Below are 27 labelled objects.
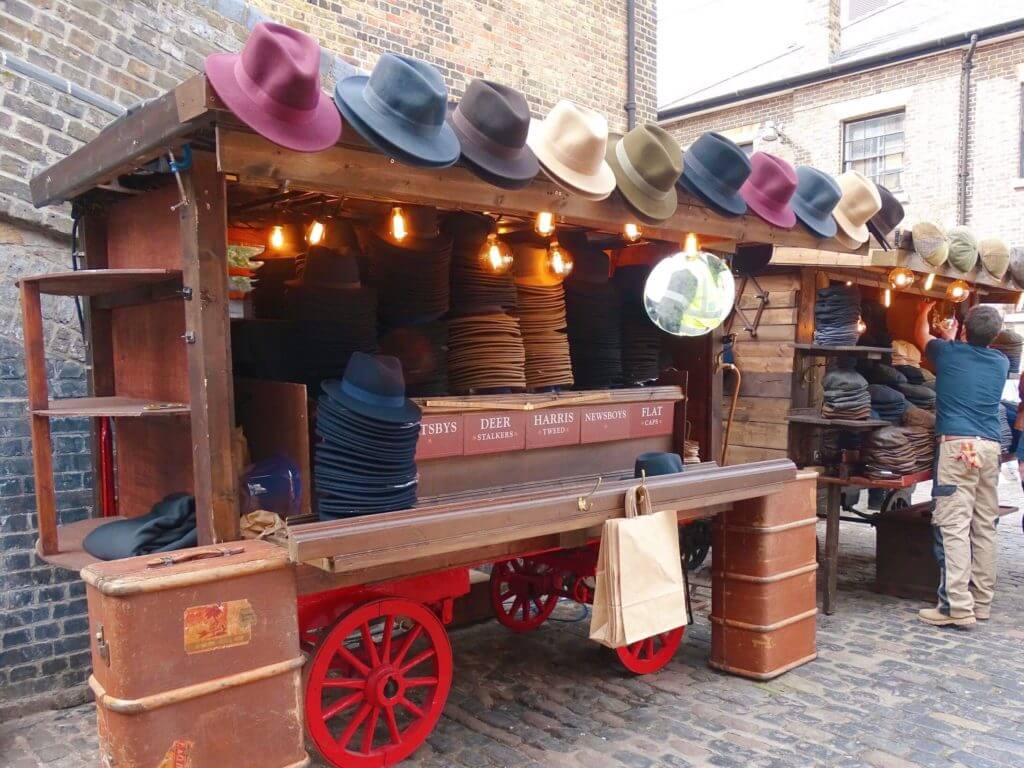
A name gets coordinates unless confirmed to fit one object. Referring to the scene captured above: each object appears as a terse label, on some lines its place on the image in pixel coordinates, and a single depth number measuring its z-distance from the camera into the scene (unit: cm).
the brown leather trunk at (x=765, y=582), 495
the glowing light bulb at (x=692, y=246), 503
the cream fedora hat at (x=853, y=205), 546
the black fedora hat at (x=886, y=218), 587
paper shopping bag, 389
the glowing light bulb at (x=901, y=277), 714
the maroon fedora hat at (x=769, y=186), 474
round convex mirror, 535
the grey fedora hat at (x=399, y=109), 304
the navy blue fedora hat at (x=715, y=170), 441
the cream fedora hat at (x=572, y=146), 371
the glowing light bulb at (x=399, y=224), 434
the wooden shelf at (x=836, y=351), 682
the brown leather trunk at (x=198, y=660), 266
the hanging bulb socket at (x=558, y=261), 506
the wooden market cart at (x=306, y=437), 314
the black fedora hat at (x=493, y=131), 340
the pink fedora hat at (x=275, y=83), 274
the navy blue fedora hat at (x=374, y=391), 363
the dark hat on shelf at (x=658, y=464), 485
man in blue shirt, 620
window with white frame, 1642
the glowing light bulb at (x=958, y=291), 827
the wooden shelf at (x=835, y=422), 652
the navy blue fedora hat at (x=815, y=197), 513
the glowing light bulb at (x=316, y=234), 456
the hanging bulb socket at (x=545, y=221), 402
